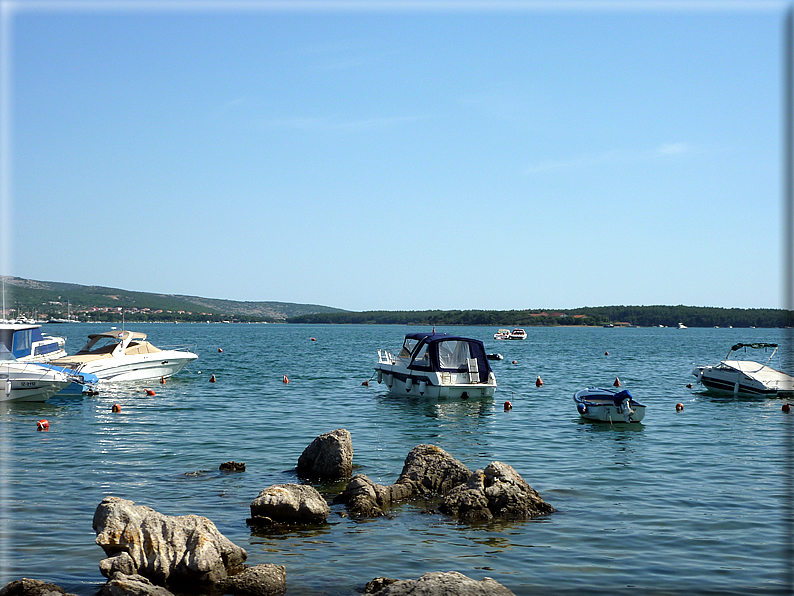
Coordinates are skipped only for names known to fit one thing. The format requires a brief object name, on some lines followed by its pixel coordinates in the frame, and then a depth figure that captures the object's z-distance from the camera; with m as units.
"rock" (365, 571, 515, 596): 8.94
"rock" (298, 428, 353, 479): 17.89
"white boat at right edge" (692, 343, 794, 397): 37.62
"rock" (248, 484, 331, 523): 13.64
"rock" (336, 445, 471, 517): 14.52
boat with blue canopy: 33.62
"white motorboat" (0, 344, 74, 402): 30.23
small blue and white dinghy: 27.75
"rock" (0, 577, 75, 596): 9.41
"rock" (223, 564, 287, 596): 10.11
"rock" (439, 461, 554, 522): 14.23
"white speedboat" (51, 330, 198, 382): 39.09
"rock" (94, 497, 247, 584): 10.55
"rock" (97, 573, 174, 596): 9.34
